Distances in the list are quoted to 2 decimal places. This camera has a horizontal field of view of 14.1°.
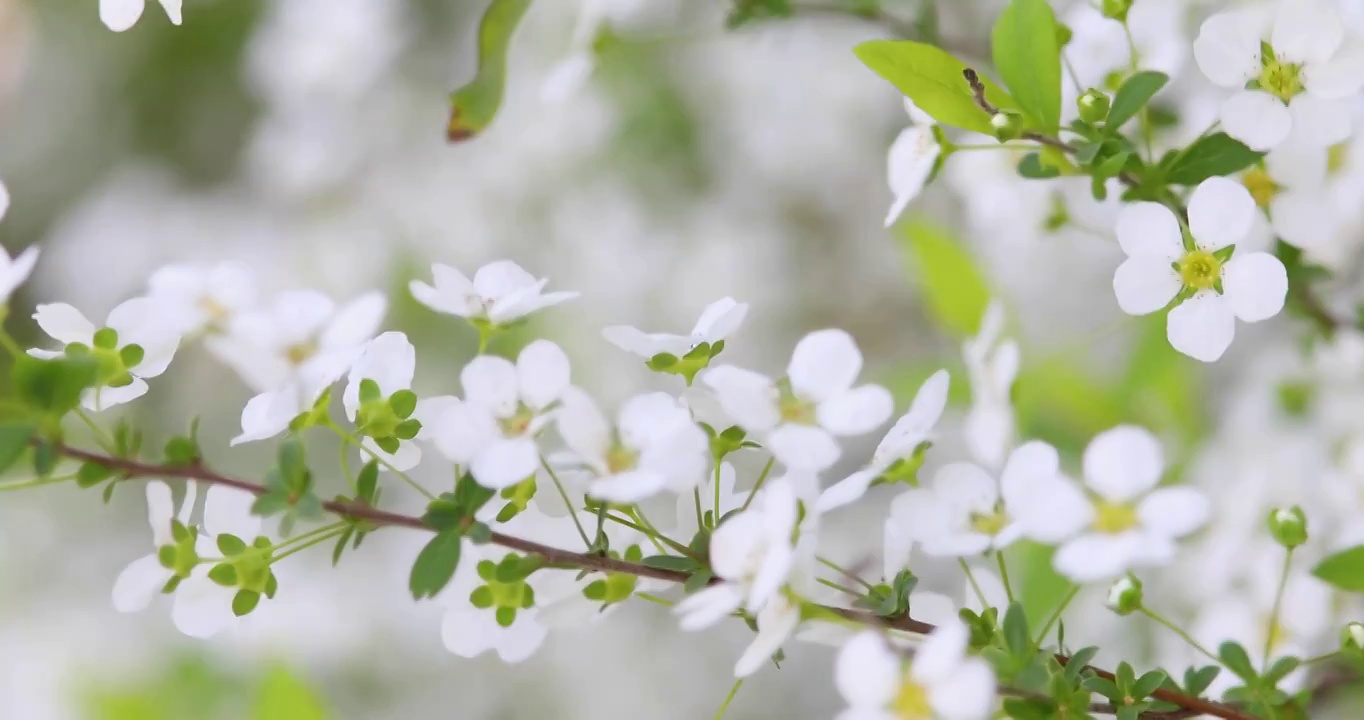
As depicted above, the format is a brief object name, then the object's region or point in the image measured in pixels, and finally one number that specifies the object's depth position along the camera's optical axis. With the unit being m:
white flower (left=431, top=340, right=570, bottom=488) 0.32
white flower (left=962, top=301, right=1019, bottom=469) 0.36
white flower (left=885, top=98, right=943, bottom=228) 0.35
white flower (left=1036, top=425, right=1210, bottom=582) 0.32
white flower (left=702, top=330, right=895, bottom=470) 0.32
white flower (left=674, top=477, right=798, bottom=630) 0.32
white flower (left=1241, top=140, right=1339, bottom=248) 0.35
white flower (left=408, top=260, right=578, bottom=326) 0.33
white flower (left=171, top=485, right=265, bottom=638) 0.33
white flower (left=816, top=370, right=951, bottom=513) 0.33
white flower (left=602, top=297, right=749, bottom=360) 0.33
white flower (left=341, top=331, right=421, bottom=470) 0.33
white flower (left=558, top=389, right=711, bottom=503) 0.32
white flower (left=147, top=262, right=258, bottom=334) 0.33
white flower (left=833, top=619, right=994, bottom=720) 0.31
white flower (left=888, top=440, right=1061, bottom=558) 0.33
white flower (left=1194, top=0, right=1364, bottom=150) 0.34
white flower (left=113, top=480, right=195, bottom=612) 0.33
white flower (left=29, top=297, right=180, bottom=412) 0.33
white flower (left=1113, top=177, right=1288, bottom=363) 0.33
